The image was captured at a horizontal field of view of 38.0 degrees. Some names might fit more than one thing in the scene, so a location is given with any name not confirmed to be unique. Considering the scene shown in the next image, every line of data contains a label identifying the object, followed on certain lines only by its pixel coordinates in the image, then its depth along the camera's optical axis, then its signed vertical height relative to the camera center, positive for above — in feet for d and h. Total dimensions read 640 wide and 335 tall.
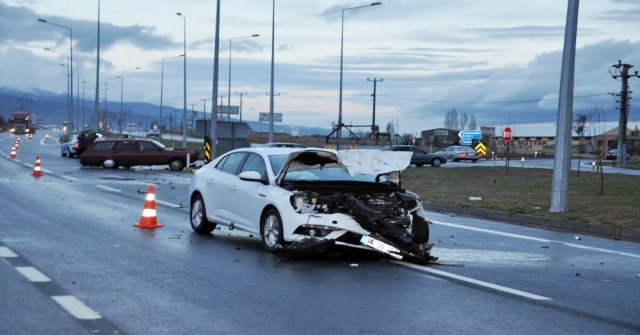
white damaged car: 39.17 -3.71
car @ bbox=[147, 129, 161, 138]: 416.87 -10.18
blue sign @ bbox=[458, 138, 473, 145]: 354.95 -6.88
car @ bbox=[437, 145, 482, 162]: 222.69 -7.58
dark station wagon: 133.49 -6.23
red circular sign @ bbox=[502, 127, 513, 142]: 198.54 -1.78
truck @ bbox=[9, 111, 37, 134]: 410.27 -7.06
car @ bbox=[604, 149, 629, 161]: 302.45 -8.92
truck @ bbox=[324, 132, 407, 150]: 172.00 -4.30
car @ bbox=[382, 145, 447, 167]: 180.14 -7.05
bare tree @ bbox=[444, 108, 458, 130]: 592.03 +0.36
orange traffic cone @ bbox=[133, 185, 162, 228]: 51.49 -5.75
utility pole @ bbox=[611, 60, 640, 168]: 236.22 +6.97
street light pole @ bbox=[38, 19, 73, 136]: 282.46 +7.77
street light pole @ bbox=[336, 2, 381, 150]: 177.58 +8.22
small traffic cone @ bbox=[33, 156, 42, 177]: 105.15 -7.21
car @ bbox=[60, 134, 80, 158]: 175.42 -7.47
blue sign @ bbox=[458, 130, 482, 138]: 363.15 -4.17
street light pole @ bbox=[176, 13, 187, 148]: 213.46 +2.58
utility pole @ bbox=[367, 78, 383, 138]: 342.07 +7.37
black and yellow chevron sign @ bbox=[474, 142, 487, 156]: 230.62 -6.10
